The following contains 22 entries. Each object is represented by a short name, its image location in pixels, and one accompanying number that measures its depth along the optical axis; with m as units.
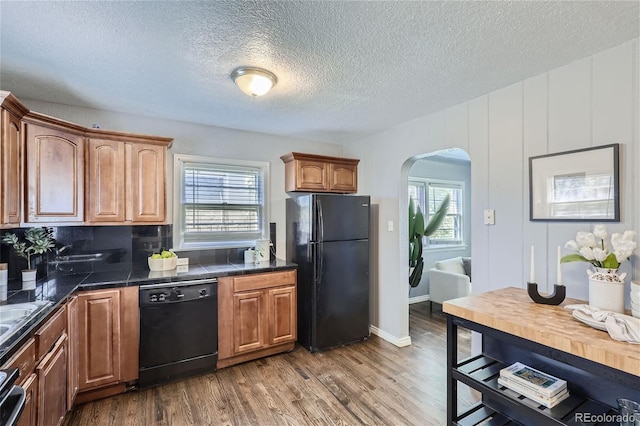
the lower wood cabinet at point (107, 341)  2.34
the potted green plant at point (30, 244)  2.39
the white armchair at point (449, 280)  4.19
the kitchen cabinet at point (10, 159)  1.93
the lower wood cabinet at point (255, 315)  2.89
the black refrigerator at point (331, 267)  3.27
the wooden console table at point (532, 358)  1.24
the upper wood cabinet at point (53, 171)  2.27
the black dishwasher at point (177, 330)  2.56
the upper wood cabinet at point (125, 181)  2.65
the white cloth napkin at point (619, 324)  1.26
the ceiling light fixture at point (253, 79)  2.09
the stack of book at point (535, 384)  1.46
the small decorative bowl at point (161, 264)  2.91
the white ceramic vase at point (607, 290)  1.54
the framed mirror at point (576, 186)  1.83
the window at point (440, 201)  5.23
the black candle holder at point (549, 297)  1.75
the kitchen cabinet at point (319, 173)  3.63
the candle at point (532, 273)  1.80
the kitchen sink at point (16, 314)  1.52
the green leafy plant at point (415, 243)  4.52
